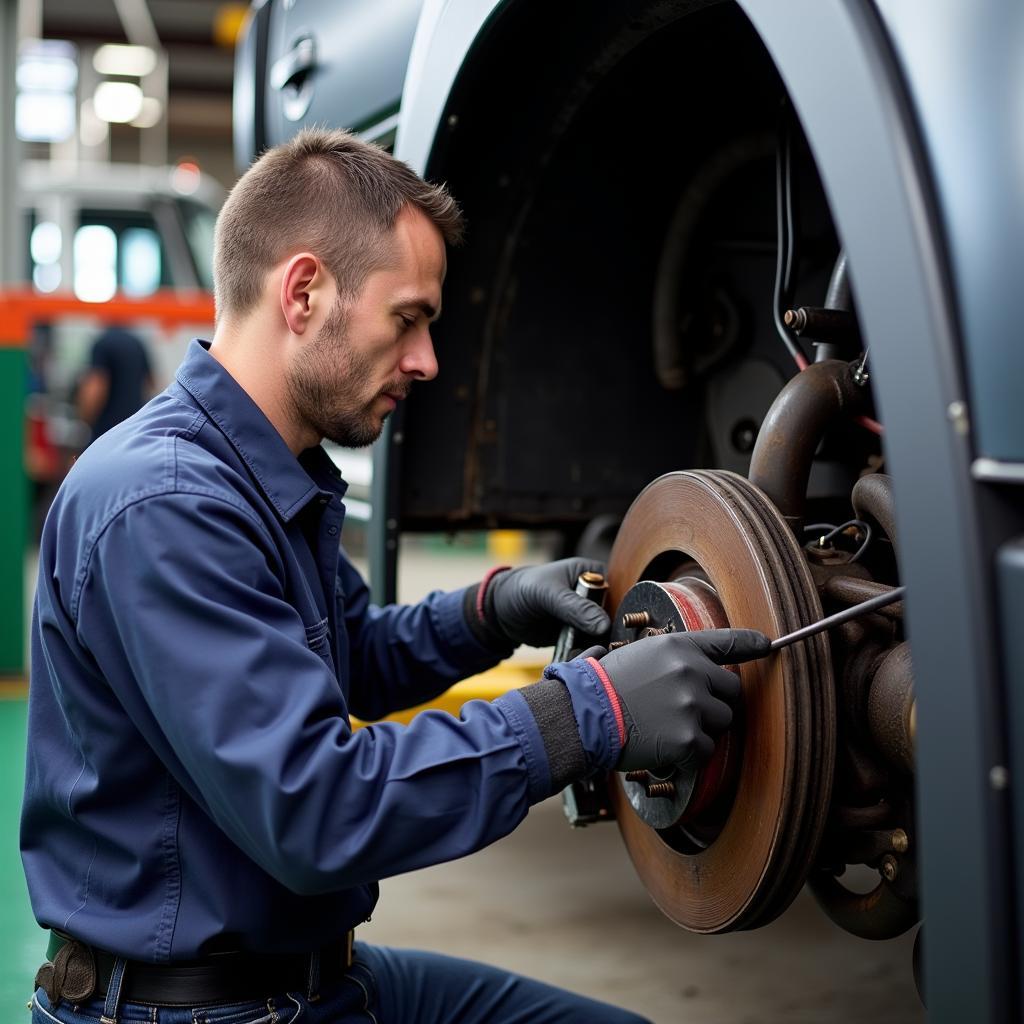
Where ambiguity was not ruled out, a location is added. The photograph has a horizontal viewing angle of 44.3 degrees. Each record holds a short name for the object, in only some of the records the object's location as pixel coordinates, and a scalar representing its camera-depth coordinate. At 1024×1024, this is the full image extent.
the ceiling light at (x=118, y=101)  15.48
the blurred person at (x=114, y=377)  7.02
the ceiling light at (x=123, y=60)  14.26
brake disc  1.14
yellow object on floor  2.12
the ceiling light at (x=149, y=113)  16.50
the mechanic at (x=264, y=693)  1.05
